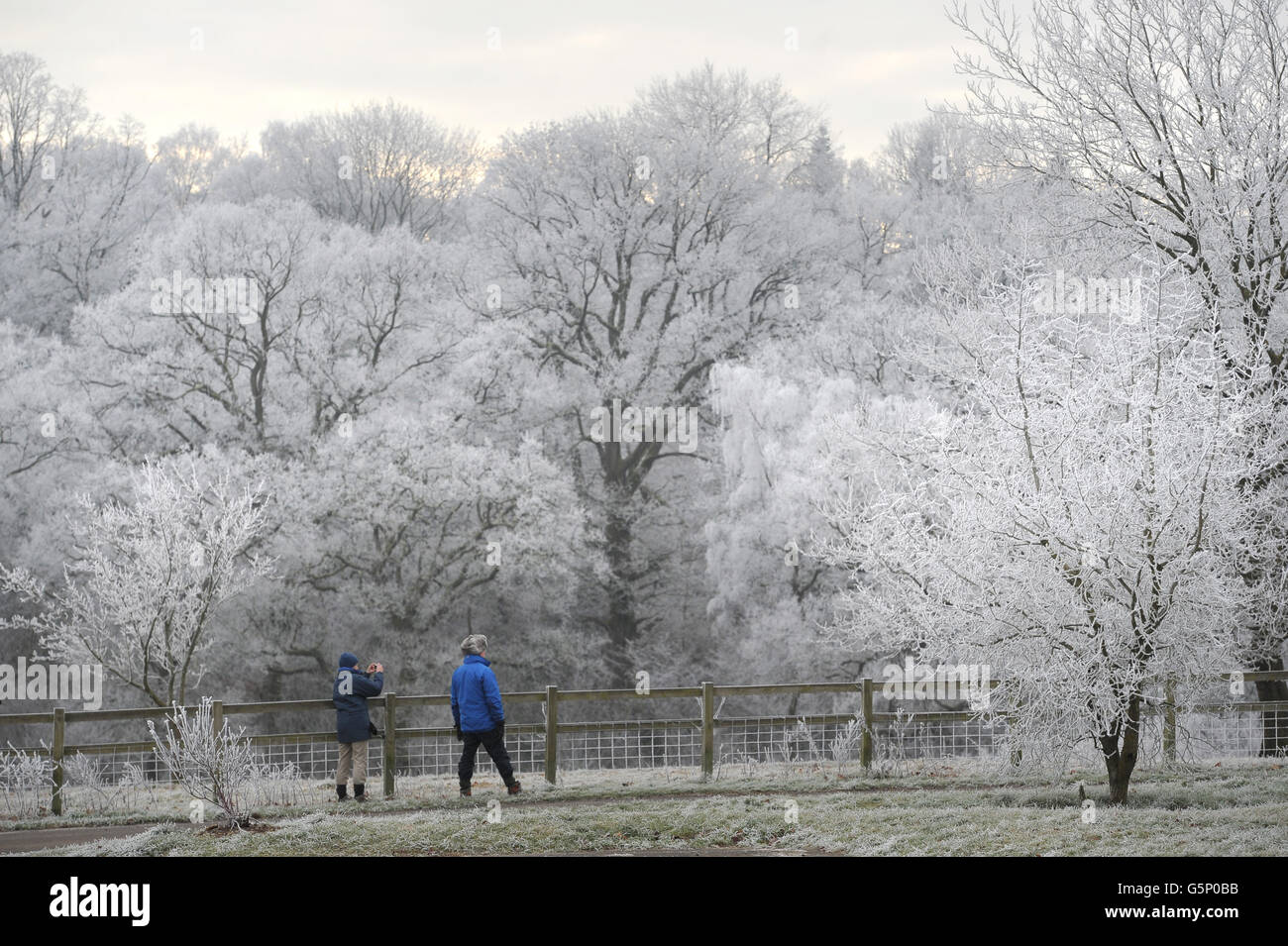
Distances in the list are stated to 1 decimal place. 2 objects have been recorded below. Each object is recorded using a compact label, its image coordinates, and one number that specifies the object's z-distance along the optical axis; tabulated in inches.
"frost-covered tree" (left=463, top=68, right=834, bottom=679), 1248.8
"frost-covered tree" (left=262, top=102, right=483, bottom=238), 1593.3
